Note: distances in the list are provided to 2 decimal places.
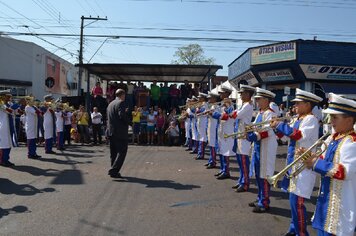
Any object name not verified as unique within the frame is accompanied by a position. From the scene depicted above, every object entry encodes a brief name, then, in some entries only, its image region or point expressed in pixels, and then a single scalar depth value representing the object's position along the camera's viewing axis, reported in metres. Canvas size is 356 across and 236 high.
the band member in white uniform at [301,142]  4.98
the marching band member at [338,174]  3.66
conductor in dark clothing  9.53
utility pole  33.66
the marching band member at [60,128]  15.83
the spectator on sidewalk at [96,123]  18.77
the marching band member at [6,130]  10.84
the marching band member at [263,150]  6.61
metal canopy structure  20.25
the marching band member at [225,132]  9.46
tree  73.44
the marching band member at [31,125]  12.86
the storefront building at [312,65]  24.33
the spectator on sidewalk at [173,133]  18.95
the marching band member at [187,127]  15.86
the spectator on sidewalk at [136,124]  19.30
